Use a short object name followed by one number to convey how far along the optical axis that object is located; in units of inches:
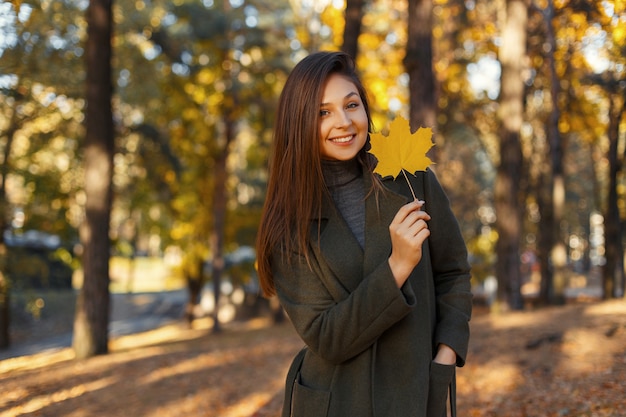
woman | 81.4
